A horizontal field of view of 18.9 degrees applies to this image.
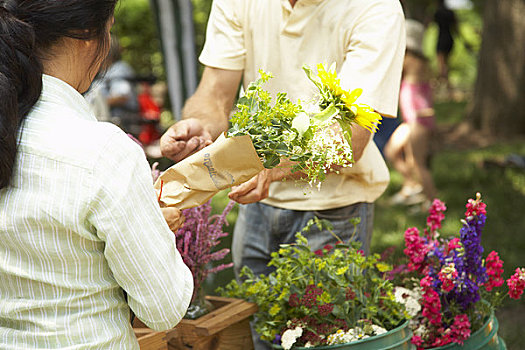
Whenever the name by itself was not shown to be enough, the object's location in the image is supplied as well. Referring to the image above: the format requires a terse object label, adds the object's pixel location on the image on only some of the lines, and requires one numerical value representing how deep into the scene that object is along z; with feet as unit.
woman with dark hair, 9.43
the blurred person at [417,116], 25.09
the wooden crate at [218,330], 11.12
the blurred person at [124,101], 42.55
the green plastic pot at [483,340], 11.34
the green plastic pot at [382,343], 10.78
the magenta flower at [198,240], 11.30
